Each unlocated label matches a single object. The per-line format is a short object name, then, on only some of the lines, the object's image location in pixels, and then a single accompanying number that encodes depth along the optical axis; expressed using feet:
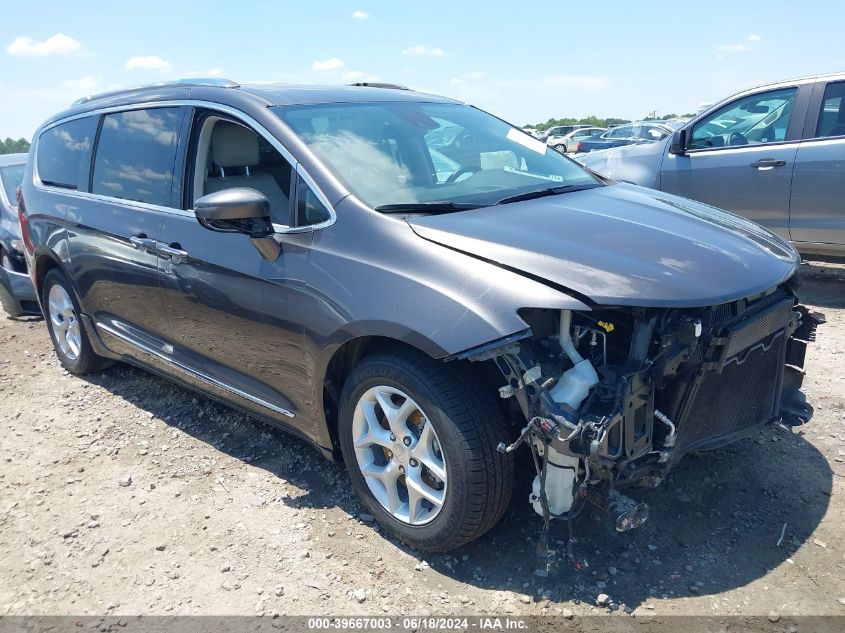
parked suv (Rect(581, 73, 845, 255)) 19.17
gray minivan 7.91
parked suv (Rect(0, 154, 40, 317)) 21.67
